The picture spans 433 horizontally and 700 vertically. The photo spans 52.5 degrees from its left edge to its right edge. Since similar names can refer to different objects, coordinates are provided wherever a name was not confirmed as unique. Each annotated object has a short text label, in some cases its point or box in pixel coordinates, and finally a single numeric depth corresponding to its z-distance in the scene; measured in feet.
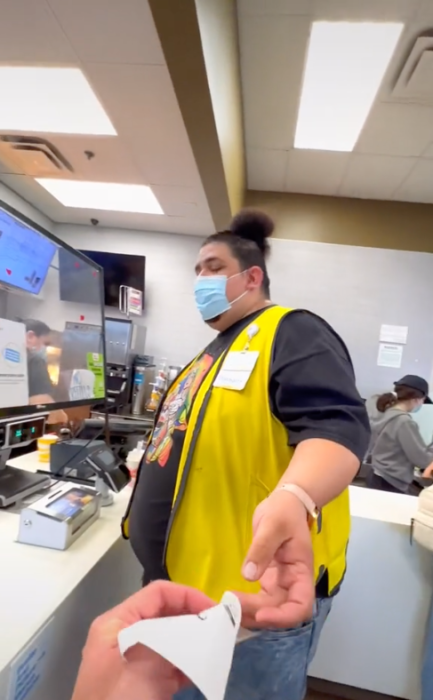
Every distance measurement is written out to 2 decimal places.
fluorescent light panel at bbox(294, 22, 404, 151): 7.09
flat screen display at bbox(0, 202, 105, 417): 3.44
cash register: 3.57
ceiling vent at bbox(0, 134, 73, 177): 9.75
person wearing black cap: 9.21
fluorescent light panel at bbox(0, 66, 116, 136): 7.52
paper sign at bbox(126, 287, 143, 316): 14.28
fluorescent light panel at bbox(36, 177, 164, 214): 11.83
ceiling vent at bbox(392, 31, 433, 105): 7.12
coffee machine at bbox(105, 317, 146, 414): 12.93
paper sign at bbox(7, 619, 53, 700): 2.00
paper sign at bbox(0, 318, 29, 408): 3.33
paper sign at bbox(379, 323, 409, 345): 13.20
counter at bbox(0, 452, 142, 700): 2.21
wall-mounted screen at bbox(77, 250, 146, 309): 14.55
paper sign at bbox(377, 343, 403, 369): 13.19
